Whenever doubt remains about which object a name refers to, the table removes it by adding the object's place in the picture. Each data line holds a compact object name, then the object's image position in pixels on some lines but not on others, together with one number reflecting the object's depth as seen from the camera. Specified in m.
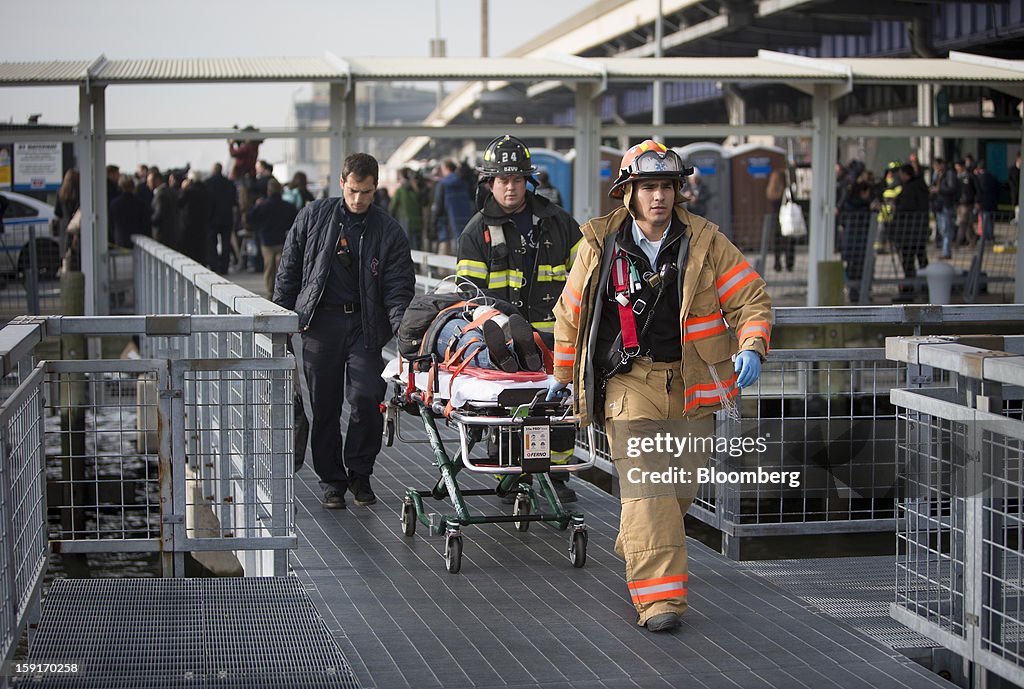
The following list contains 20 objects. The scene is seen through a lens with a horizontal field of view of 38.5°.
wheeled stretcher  6.91
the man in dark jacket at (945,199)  25.00
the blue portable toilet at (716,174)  32.44
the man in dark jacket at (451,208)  23.72
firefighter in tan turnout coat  6.05
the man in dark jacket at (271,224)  20.25
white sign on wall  17.25
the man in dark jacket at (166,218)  21.48
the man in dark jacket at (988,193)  27.52
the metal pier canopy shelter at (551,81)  17.08
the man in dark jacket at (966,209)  26.02
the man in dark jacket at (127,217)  20.78
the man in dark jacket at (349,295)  8.30
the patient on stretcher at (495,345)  7.07
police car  18.52
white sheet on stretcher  6.93
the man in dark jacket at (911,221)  21.06
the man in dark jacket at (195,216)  21.67
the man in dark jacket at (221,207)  23.09
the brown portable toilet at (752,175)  33.00
